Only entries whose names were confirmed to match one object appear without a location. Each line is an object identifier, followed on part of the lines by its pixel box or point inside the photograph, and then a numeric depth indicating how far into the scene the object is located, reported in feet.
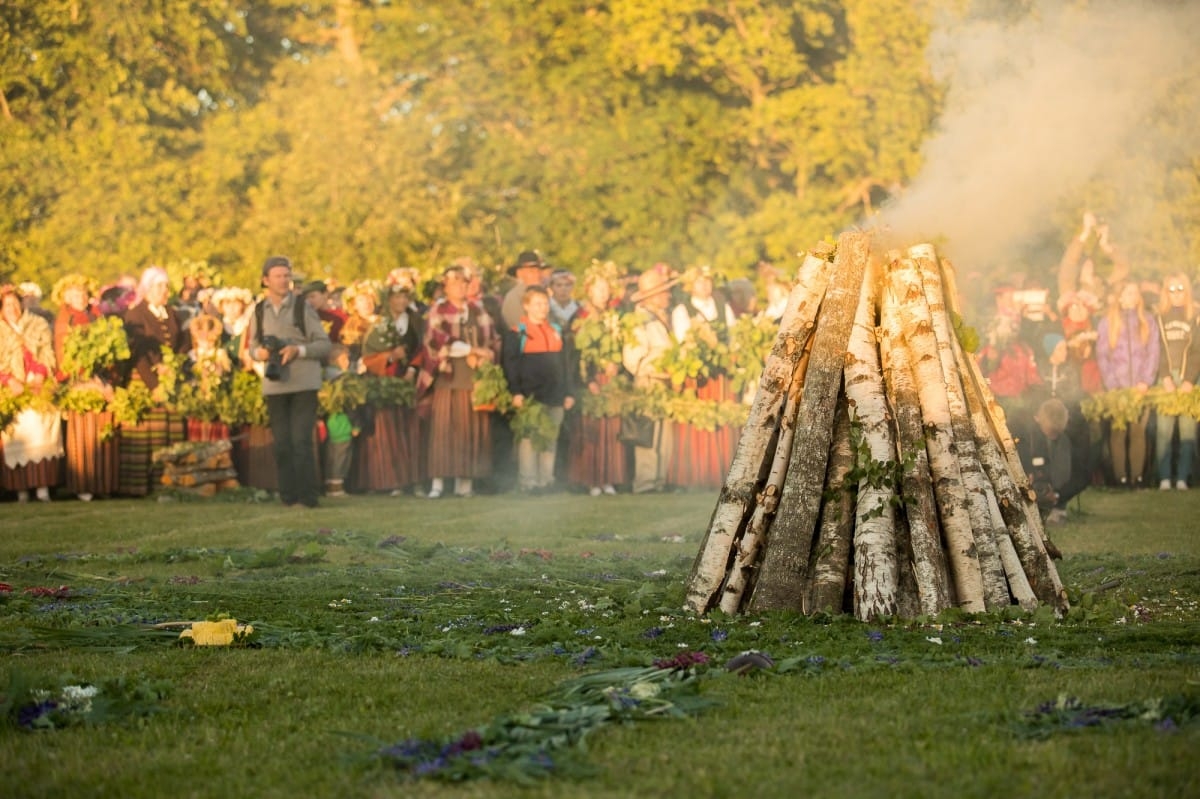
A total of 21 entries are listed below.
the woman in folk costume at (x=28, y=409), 70.28
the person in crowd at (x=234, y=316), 75.36
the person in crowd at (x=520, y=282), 78.69
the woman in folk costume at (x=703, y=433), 77.10
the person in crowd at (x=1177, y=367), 77.10
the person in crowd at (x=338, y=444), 74.59
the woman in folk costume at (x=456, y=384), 74.59
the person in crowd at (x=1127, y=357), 78.02
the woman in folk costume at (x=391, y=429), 75.61
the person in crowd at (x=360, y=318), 78.02
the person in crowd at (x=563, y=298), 78.89
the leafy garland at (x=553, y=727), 19.11
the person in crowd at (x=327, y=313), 75.92
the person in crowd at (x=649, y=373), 76.79
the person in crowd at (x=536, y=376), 74.74
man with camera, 64.90
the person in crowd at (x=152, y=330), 74.54
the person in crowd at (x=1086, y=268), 84.74
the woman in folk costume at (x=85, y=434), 71.72
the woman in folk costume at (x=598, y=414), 76.02
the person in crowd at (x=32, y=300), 75.20
